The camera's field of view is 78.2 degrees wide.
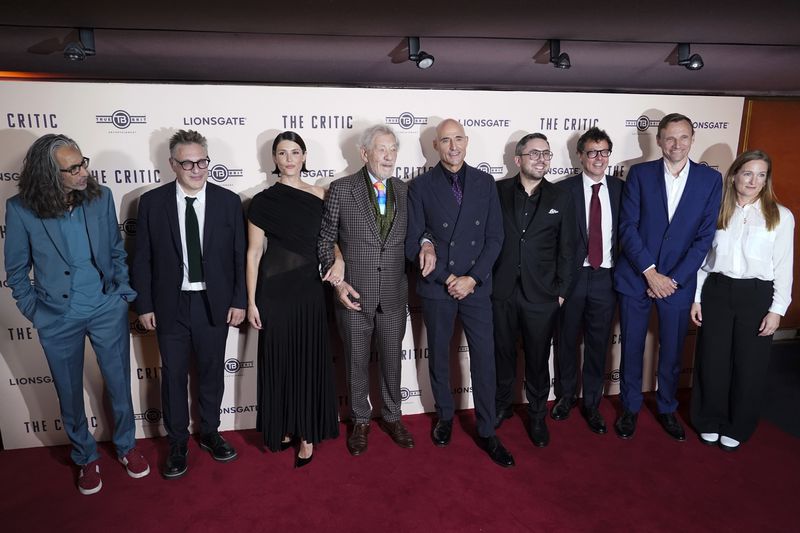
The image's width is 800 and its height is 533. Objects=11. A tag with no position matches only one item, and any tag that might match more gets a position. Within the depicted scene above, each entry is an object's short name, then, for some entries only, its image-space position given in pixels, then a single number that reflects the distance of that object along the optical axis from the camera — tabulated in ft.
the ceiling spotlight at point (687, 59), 15.03
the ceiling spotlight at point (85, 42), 13.74
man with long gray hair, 7.93
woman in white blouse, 9.23
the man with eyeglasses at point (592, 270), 10.07
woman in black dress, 8.89
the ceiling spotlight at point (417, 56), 14.47
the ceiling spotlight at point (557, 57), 15.28
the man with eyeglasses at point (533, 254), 9.41
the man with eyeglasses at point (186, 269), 8.74
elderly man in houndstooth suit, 9.04
